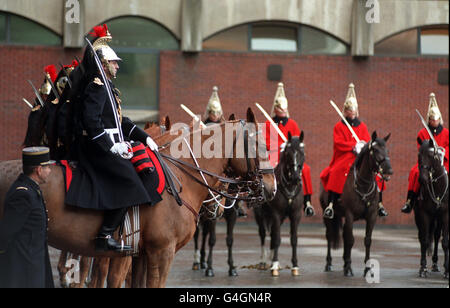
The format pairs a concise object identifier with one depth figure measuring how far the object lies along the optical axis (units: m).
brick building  24.08
